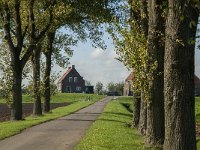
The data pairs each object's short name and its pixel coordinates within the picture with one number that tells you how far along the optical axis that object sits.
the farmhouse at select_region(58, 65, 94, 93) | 152.25
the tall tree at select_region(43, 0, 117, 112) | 32.31
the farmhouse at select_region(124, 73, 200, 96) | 144.25
